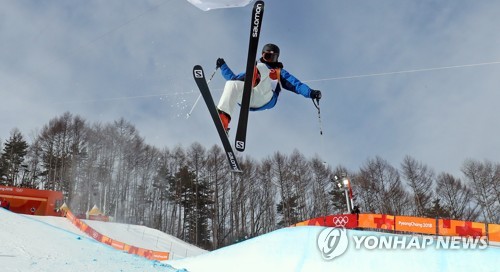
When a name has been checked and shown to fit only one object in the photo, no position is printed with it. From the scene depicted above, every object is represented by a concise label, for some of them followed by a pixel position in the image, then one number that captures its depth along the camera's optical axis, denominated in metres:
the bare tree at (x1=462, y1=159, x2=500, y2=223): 34.53
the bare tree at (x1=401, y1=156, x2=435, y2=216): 35.12
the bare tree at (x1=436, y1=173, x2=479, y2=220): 35.38
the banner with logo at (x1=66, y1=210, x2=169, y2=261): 16.83
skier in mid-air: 6.24
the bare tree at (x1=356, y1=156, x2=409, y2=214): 36.94
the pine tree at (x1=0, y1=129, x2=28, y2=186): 40.72
